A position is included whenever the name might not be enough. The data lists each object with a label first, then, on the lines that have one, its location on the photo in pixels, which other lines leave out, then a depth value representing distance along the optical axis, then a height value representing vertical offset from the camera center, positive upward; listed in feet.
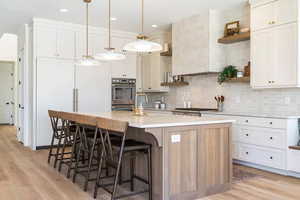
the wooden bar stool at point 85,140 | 10.84 -1.92
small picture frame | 16.40 +4.11
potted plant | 16.67 +1.44
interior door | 34.55 +0.45
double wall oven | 22.45 +0.26
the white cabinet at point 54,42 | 19.15 +3.84
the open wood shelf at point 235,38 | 15.61 +3.43
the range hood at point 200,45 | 17.31 +3.43
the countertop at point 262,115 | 12.84 -0.91
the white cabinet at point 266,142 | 12.64 -2.19
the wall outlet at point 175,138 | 9.31 -1.41
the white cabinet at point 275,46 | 13.10 +2.59
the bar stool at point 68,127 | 13.21 -1.68
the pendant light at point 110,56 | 12.80 +1.88
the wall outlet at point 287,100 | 14.40 -0.14
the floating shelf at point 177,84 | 20.47 +0.96
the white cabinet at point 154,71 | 22.39 +2.14
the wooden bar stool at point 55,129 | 14.39 -1.76
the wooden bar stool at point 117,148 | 9.00 -1.77
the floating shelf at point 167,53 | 21.52 +3.40
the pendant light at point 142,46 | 10.76 +2.03
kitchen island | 9.12 -2.06
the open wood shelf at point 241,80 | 15.60 +1.00
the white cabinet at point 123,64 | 22.58 +2.66
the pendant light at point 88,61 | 14.42 +1.82
